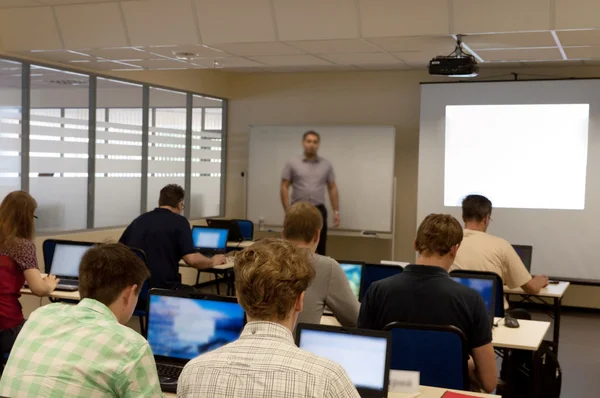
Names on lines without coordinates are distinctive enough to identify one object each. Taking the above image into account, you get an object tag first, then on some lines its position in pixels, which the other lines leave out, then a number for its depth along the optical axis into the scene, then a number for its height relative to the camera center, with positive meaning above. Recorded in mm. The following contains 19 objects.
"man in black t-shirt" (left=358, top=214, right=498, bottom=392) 2953 -542
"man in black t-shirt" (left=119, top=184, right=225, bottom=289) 5562 -581
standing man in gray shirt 8898 -96
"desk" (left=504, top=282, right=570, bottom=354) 5461 -912
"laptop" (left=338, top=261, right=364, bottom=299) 4586 -660
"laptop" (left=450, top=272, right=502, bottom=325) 4148 -654
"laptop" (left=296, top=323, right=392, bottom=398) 2506 -643
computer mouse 4172 -871
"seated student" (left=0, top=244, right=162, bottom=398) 2004 -556
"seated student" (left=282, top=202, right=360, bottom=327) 3490 -553
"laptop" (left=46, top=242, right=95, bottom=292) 5547 -768
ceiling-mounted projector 5965 +904
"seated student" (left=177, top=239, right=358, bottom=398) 1576 -424
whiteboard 9367 +7
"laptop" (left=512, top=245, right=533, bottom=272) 6136 -672
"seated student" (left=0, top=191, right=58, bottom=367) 4164 -623
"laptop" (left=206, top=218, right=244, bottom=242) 8523 -718
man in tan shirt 4891 -538
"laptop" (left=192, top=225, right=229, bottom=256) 7996 -830
